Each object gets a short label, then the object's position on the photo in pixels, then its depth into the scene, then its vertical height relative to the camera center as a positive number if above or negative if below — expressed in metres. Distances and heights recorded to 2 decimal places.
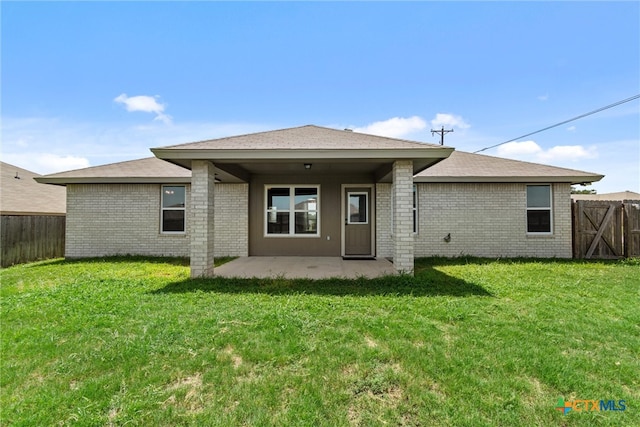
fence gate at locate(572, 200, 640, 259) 9.27 -0.31
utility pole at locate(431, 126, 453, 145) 25.97 +7.90
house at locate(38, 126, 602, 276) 9.59 +0.29
